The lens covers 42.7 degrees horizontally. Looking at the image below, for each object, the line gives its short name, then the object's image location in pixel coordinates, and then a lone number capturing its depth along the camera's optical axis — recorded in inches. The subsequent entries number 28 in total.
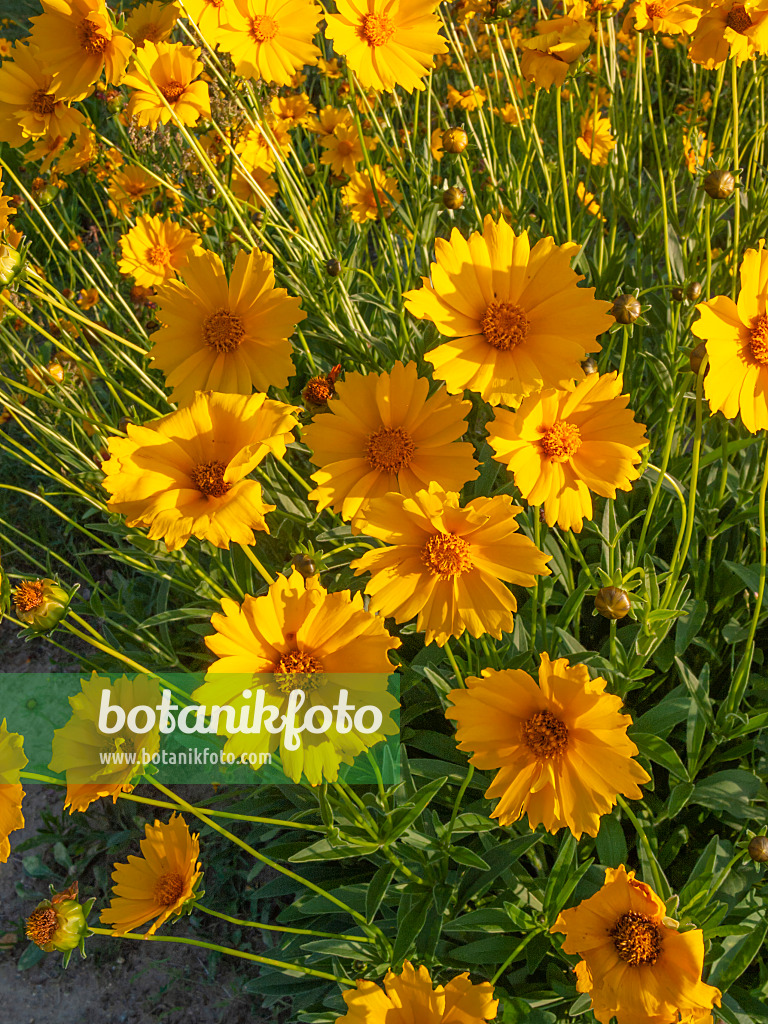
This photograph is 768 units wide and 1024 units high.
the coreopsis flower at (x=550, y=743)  10.5
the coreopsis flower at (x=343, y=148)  23.4
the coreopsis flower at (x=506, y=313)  11.7
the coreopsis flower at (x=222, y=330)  12.7
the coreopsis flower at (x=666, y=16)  14.3
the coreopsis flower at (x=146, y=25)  16.9
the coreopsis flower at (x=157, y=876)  12.7
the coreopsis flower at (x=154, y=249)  19.5
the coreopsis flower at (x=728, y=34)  13.1
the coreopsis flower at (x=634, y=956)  10.4
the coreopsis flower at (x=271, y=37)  14.4
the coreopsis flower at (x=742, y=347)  11.6
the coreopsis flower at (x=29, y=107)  15.5
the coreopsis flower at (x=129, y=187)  22.3
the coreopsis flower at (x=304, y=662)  10.6
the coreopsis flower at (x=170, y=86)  16.3
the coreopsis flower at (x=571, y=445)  12.0
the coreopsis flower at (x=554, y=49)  15.1
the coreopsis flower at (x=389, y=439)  12.4
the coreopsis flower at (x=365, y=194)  22.0
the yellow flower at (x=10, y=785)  10.5
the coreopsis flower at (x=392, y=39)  14.3
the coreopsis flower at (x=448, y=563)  10.9
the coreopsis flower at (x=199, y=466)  10.3
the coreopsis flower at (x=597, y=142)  20.4
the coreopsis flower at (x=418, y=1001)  10.8
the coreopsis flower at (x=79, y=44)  12.9
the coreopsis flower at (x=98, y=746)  11.8
